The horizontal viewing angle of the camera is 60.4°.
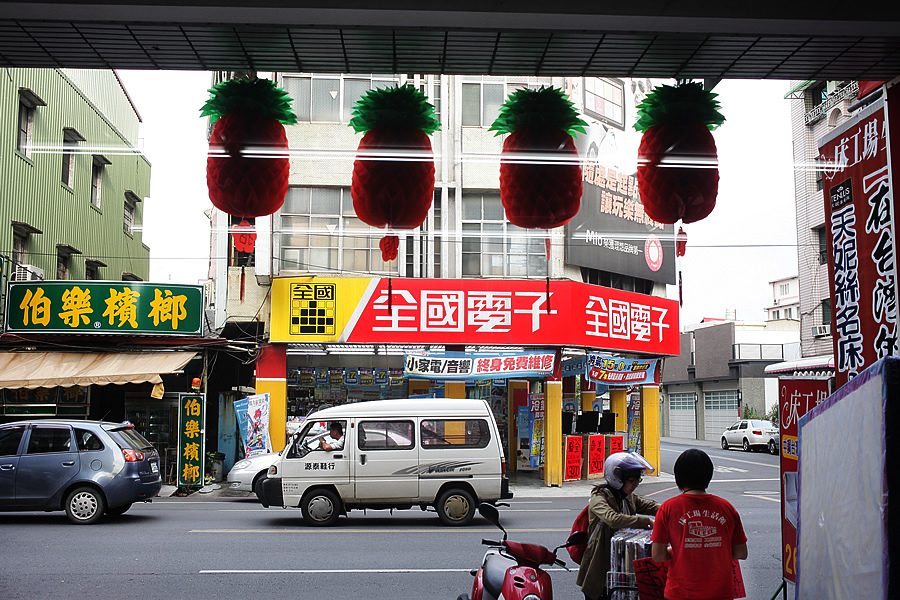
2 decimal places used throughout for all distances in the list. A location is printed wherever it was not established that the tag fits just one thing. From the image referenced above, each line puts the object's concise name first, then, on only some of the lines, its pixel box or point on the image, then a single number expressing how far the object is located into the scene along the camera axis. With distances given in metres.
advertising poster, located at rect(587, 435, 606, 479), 20.06
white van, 12.17
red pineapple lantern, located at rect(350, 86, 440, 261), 4.38
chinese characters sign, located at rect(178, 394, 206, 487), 16.78
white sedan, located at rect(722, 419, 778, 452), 31.55
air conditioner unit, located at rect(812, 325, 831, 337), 27.13
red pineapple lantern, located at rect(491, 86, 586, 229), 4.36
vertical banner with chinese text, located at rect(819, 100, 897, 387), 4.46
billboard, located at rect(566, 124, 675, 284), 16.72
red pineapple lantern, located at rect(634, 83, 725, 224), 4.37
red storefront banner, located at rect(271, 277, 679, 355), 18.48
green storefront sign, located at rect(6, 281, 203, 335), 17.03
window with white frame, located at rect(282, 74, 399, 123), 17.84
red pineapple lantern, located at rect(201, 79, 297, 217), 4.30
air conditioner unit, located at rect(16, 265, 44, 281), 17.94
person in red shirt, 4.13
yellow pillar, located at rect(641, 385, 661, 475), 22.05
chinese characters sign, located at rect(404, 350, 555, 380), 18.05
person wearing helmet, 4.88
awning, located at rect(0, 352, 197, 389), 15.91
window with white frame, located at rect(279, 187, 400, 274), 18.73
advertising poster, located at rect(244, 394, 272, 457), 17.42
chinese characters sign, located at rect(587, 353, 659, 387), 19.03
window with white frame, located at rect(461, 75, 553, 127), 19.66
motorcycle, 5.08
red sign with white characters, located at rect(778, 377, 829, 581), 5.31
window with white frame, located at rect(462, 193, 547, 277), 19.34
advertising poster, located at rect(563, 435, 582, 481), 19.37
